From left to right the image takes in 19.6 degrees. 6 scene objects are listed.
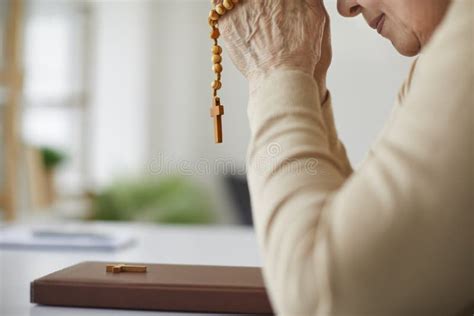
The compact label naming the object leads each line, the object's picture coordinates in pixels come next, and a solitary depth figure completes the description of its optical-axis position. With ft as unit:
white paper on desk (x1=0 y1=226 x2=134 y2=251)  4.62
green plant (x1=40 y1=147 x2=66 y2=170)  17.48
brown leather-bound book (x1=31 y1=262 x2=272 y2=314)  3.37
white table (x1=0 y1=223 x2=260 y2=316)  3.49
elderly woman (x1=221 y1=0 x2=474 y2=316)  2.73
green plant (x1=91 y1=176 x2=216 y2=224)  15.96
